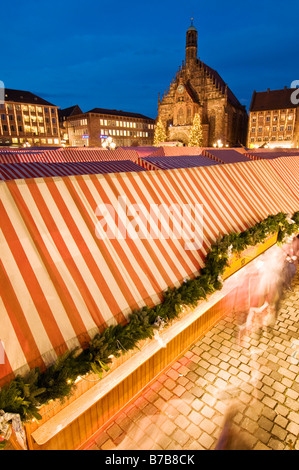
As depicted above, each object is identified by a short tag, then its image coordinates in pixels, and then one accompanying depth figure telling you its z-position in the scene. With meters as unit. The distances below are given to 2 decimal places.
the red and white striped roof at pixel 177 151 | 20.38
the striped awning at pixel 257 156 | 14.38
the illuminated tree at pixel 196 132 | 54.64
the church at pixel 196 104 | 57.47
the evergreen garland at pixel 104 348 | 2.41
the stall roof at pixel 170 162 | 8.57
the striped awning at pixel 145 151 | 21.71
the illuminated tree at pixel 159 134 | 59.53
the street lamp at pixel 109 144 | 23.83
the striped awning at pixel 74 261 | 2.94
